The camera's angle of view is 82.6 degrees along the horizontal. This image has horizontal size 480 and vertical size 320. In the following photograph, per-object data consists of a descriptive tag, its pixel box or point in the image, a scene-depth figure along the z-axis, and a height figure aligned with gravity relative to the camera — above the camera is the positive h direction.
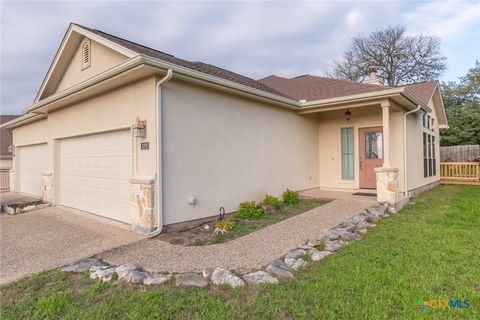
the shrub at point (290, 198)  7.65 -1.04
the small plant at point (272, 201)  7.05 -1.03
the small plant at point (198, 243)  4.63 -1.39
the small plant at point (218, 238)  4.79 -1.38
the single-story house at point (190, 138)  5.32 +0.65
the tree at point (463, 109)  18.62 +3.56
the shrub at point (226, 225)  5.36 -1.27
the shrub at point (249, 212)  6.30 -1.17
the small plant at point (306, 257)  3.88 -1.38
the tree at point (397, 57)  22.75 +8.84
